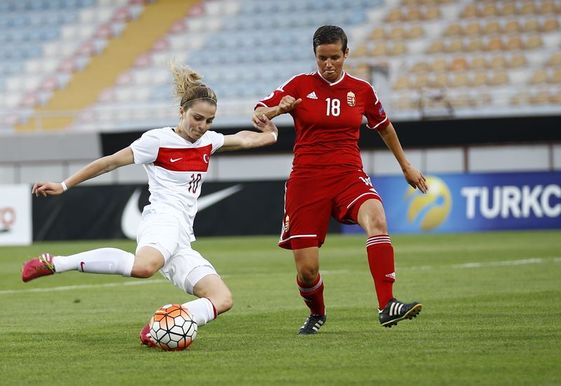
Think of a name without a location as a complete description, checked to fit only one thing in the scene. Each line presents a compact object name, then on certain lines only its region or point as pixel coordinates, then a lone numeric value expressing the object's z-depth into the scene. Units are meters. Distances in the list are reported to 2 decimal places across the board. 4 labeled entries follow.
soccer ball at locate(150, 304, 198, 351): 14.50
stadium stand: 60.06
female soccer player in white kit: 14.91
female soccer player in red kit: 15.81
